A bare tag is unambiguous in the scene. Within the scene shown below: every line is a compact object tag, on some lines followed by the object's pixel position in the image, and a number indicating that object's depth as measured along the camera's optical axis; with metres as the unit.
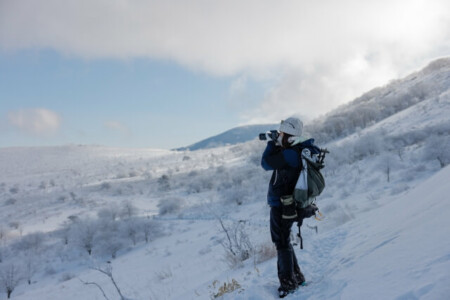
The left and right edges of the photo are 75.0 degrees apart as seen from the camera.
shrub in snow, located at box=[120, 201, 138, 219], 33.66
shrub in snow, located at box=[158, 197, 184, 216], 35.33
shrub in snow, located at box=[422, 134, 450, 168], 15.33
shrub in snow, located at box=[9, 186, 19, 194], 51.62
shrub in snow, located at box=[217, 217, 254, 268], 6.46
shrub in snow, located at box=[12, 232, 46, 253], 27.25
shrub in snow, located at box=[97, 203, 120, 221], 32.06
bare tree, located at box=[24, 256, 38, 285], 21.65
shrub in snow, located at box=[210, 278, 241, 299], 4.11
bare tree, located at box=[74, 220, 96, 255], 26.86
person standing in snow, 3.36
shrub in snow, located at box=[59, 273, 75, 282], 20.14
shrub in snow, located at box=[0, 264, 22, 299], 19.41
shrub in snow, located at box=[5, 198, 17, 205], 43.81
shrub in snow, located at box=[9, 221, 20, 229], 32.95
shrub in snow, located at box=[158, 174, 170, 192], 49.25
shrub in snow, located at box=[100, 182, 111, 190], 50.68
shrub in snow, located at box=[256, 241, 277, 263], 5.61
